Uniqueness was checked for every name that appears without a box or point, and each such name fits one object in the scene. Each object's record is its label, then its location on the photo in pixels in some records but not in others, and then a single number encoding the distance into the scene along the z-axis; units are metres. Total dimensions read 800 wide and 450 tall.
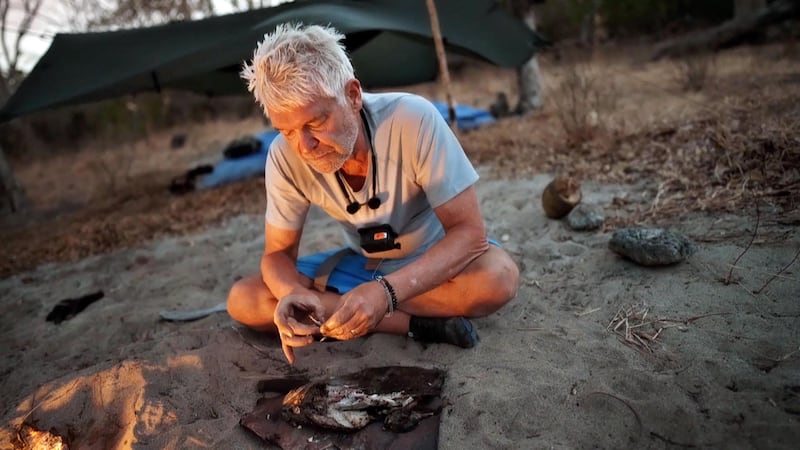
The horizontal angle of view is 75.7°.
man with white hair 1.56
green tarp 3.60
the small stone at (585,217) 2.70
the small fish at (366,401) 1.53
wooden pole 3.91
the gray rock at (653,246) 2.09
